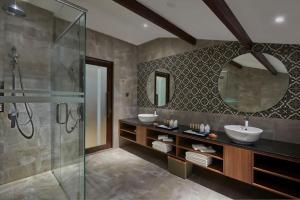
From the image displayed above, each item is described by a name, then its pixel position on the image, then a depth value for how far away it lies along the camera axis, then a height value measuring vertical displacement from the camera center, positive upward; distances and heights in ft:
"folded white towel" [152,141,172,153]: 9.86 -2.86
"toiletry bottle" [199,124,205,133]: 9.07 -1.65
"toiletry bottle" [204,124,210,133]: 9.00 -1.66
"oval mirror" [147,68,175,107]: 12.33 +0.73
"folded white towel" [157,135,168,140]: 10.23 -2.37
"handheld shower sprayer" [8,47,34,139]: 8.11 +0.38
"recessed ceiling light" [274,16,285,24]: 5.59 +2.56
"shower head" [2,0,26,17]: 7.43 +3.80
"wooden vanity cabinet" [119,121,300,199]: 6.12 -2.66
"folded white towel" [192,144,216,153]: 8.23 -2.49
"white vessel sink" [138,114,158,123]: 11.61 -1.43
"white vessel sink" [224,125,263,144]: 6.80 -1.52
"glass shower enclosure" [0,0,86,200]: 7.21 +0.43
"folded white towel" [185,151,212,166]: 8.05 -2.92
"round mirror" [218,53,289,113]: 7.72 +0.74
